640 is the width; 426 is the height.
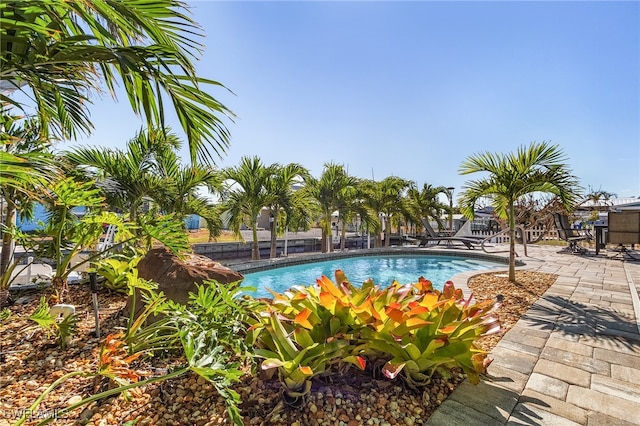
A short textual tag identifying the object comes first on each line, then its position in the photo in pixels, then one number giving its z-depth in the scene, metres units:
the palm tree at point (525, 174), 5.41
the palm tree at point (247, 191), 9.31
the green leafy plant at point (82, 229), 2.18
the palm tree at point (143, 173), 5.33
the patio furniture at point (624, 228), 8.29
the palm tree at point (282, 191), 9.71
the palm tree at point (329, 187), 11.91
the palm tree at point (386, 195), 13.15
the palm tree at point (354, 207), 12.24
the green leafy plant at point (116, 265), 2.44
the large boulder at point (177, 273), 2.73
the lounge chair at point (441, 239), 12.85
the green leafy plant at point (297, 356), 1.55
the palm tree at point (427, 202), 16.23
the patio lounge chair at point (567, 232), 10.66
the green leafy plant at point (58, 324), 1.76
